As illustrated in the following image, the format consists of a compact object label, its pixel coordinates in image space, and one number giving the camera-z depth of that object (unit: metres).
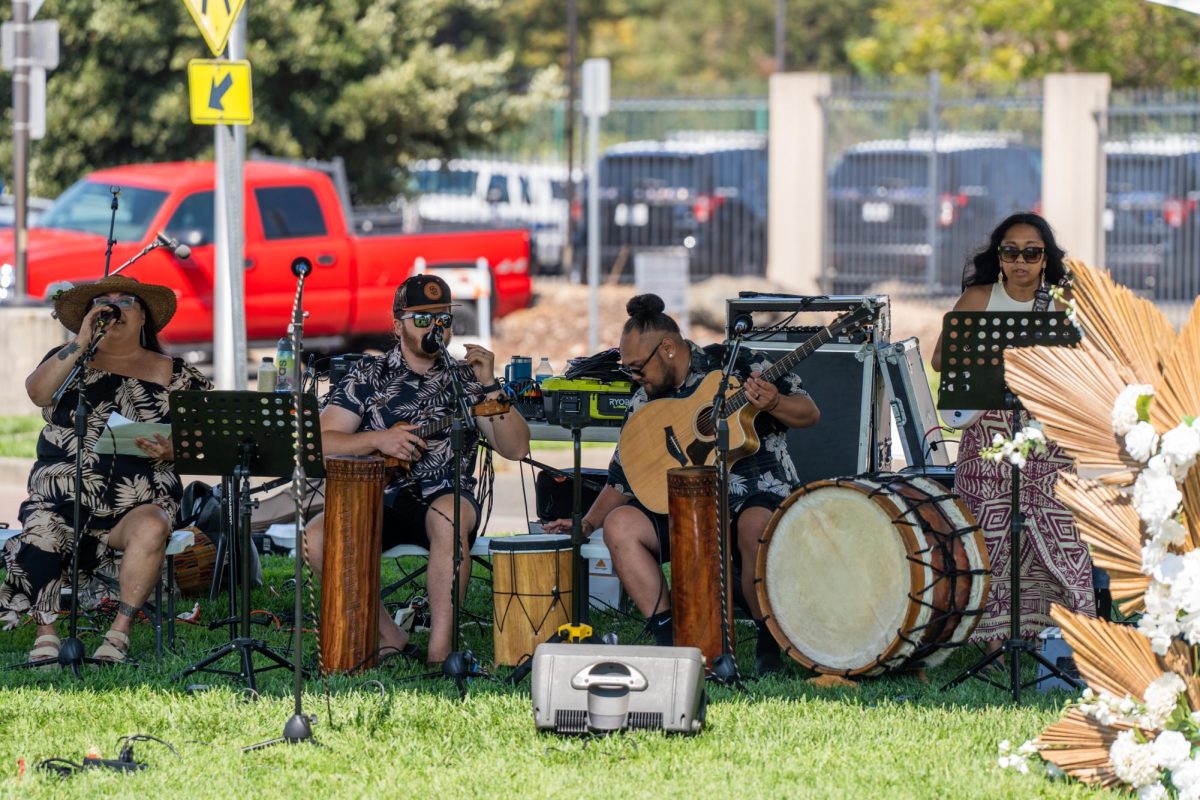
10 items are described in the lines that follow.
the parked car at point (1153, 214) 38.50
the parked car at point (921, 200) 40.00
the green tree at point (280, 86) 38.12
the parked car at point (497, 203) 47.78
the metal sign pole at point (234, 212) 21.55
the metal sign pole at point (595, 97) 30.41
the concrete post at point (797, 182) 40.59
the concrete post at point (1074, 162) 38.69
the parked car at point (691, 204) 43.62
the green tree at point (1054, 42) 51.06
